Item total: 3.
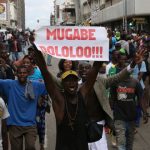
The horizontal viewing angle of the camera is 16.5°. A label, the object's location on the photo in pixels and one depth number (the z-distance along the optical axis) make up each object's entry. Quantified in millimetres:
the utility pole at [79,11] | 88188
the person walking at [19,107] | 6449
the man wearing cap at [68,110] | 4617
